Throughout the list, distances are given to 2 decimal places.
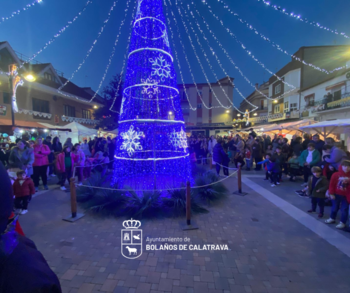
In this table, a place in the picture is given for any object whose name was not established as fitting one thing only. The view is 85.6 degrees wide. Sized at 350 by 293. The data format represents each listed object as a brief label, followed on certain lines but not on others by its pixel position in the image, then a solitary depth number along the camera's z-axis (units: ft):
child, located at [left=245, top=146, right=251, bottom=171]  35.78
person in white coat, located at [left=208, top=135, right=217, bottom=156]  42.75
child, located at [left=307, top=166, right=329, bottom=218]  15.56
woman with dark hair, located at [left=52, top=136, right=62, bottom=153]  31.78
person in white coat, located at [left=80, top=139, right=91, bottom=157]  35.82
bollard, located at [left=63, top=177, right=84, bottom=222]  15.51
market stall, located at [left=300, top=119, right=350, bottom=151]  26.11
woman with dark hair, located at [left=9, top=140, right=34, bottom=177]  19.90
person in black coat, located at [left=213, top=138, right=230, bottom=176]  30.12
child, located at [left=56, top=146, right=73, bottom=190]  23.29
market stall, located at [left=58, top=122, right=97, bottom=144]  48.11
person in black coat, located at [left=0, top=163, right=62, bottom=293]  2.83
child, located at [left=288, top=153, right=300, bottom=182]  26.76
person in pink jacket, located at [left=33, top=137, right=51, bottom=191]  22.44
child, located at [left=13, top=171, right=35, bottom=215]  16.20
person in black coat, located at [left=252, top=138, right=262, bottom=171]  34.65
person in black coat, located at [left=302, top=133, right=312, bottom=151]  29.63
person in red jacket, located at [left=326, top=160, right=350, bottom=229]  13.26
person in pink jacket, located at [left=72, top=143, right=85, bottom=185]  24.78
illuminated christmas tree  19.19
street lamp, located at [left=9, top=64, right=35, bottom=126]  29.04
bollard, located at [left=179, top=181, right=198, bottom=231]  14.34
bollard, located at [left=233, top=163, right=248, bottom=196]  21.62
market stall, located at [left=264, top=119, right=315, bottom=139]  41.66
